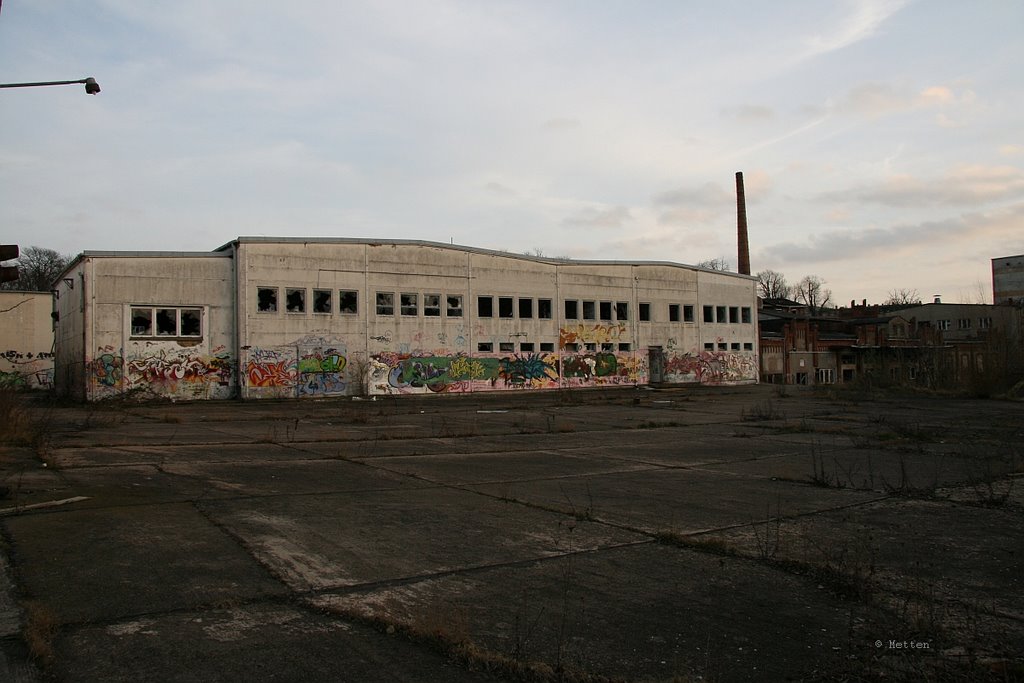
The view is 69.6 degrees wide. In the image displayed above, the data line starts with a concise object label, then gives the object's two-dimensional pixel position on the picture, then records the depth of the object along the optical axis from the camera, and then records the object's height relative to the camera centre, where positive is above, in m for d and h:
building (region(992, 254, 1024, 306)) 84.56 +9.41
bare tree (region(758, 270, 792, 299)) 108.69 +11.54
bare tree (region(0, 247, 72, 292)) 69.88 +10.71
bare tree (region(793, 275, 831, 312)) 109.53 +10.61
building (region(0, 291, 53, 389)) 46.19 +2.72
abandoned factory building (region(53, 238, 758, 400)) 29.72 +2.42
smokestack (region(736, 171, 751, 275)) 62.88 +11.16
